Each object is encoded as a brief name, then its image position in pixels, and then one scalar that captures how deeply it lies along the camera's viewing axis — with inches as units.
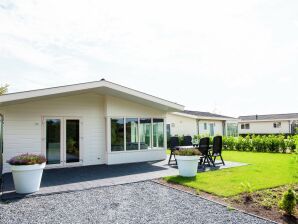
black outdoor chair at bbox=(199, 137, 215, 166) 427.8
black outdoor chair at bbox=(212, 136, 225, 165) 440.0
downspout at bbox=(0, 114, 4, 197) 372.9
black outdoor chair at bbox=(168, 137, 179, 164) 496.4
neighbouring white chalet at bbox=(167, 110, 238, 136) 969.5
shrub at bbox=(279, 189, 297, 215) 195.6
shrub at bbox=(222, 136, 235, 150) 773.3
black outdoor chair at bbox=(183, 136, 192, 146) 574.2
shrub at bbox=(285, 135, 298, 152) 634.7
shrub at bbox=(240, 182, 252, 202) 235.3
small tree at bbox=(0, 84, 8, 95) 1128.1
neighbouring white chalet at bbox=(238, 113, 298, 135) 1369.3
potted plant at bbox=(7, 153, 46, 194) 267.9
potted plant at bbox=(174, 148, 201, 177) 335.3
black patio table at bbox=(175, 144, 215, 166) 432.1
